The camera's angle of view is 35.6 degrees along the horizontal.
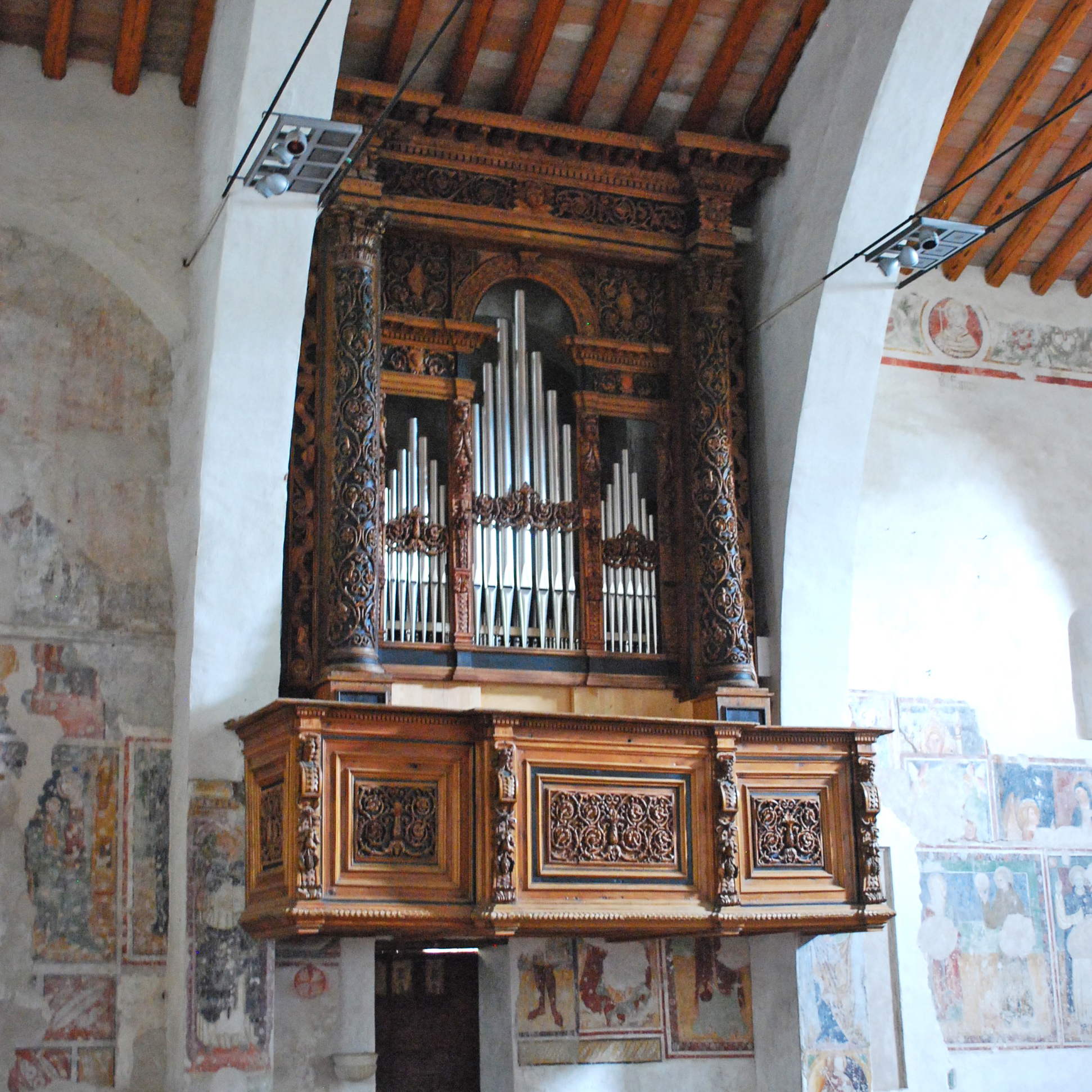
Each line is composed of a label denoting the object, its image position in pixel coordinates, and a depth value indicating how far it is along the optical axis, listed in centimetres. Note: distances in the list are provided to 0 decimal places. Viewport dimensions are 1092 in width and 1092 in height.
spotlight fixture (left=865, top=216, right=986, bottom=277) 895
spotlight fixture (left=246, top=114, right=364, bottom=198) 775
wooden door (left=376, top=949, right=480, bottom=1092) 946
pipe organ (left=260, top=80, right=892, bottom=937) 812
